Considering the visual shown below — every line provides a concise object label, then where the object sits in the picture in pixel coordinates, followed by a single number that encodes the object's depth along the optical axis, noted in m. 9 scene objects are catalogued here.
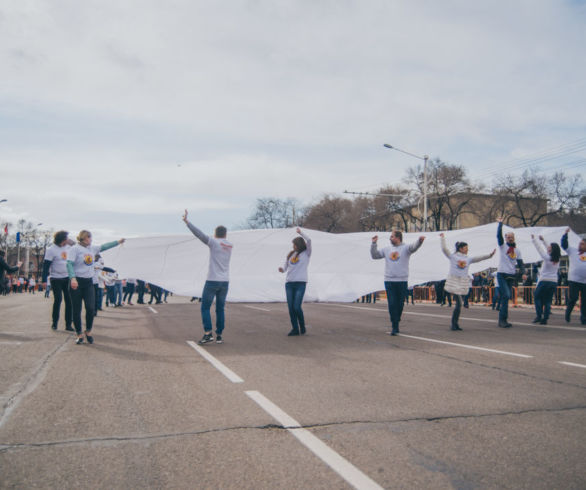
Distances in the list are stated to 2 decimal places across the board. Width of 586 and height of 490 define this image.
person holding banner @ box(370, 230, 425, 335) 10.30
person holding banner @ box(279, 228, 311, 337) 10.24
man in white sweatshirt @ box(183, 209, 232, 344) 9.15
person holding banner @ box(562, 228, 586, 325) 12.19
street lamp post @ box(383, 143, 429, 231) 36.08
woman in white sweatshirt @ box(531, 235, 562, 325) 12.39
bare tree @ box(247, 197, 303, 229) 82.31
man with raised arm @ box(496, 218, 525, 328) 11.79
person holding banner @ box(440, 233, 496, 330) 10.82
